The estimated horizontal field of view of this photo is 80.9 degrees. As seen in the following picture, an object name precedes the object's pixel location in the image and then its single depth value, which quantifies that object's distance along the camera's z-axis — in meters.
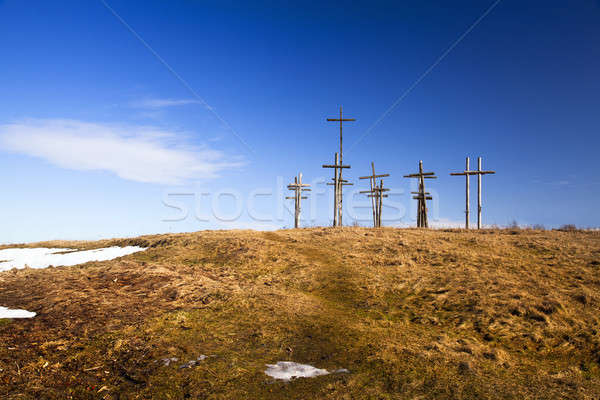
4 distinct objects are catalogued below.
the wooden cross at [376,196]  40.25
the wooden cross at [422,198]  32.00
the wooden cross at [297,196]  39.00
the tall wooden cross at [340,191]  33.72
